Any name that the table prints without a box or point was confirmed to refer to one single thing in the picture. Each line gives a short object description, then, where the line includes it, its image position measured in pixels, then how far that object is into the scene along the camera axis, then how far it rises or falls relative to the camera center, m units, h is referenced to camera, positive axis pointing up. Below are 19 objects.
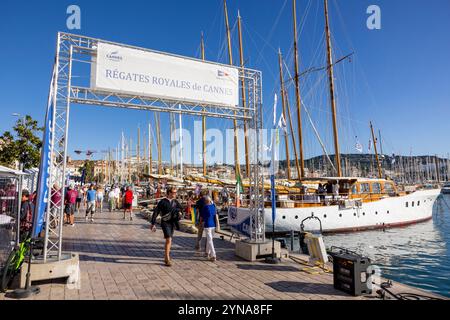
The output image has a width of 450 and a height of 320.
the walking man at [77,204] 20.57 -0.93
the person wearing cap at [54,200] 7.43 -0.32
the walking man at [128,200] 16.80 -0.59
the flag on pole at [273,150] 8.97 +1.34
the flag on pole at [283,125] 19.68 +4.41
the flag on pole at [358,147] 28.36 +3.66
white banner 7.42 +3.21
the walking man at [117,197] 23.22 -0.60
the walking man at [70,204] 13.37 -0.58
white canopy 6.43 +0.48
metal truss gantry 6.28 +2.31
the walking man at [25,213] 9.05 -0.66
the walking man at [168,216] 7.31 -0.69
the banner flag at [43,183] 5.87 +0.20
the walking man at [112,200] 22.10 -0.73
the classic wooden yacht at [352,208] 19.41 -1.73
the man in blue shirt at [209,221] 7.93 -0.94
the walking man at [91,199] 15.79 -0.44
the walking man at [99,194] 22.45 -0.25
